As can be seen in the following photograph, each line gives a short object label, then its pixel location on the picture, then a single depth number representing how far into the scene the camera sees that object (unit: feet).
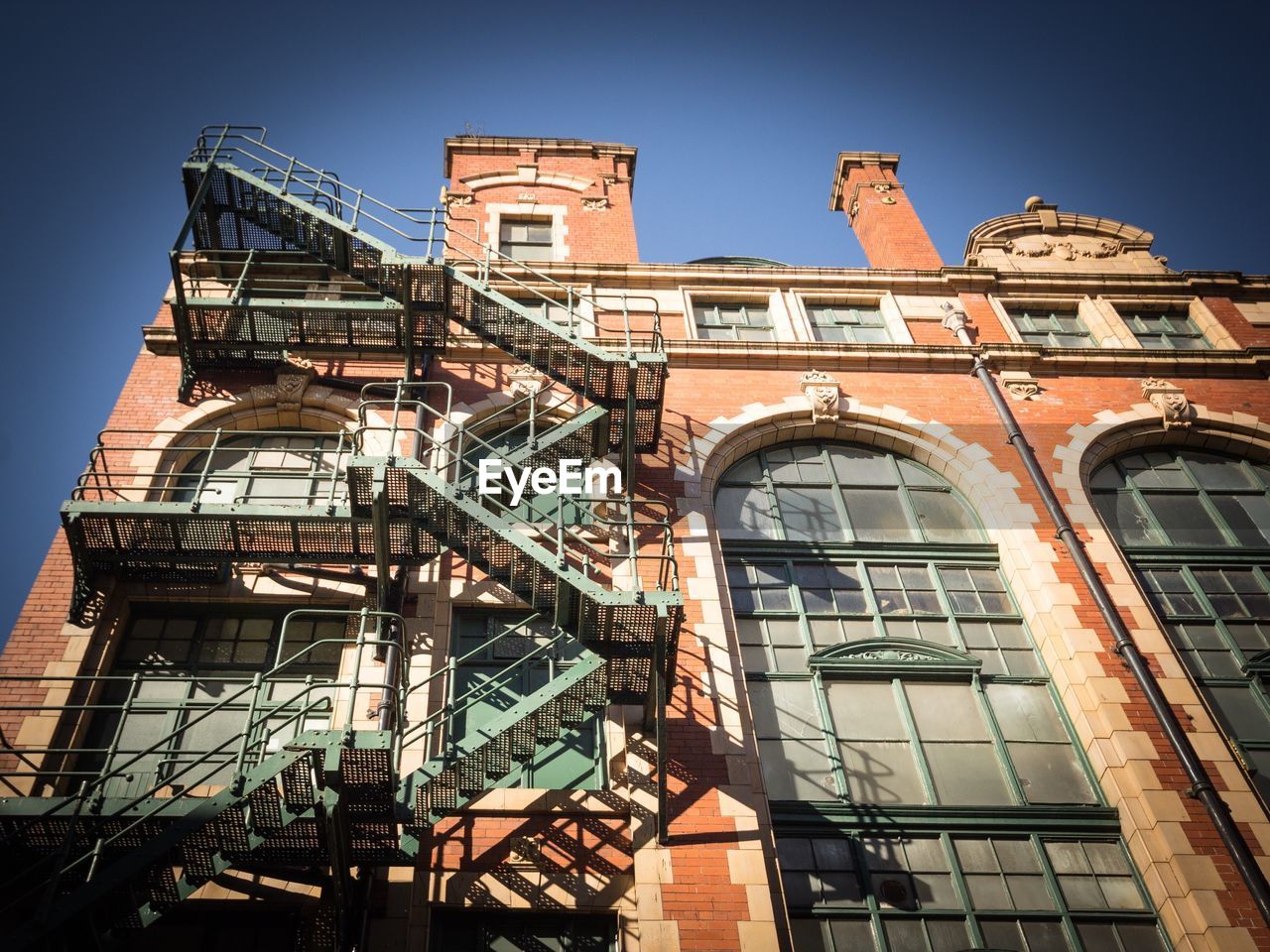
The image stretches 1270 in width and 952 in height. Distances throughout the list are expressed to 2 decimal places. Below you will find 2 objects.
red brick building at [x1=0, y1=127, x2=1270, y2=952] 33.83
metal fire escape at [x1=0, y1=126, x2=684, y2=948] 29.96
